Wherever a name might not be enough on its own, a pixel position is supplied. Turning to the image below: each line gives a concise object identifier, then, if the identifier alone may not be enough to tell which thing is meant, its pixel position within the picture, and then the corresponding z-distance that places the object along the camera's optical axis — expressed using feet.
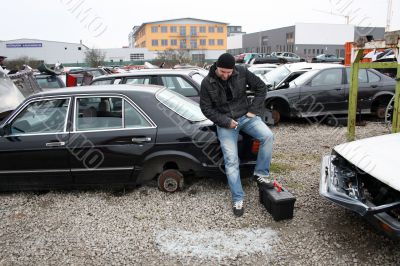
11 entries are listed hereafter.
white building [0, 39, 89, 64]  190.80
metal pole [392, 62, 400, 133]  16.37
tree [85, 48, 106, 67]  150.92
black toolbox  11.71
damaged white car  8.83
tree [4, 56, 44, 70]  134.45
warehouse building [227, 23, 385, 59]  185.57
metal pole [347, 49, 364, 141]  18.98
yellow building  247.29
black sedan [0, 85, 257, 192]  13.42
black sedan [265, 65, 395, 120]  26.32
